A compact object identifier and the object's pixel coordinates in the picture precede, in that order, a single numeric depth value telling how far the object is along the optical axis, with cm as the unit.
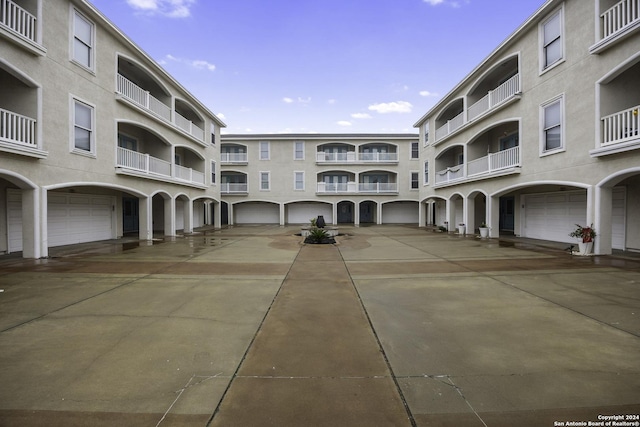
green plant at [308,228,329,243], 1489
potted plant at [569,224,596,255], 1105
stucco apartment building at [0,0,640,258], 1048
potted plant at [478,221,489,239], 1744
